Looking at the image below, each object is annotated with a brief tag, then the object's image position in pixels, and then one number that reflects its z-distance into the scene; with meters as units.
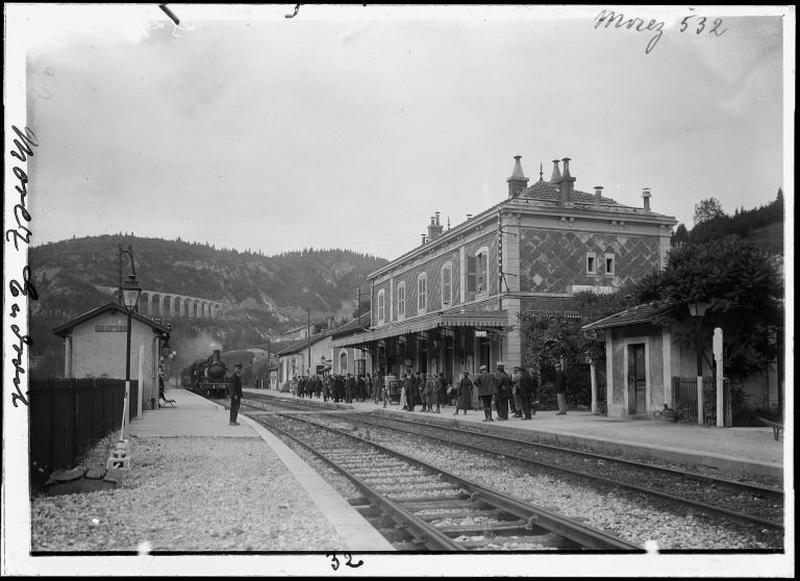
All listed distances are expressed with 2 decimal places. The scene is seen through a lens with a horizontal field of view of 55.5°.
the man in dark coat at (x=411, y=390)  25.44
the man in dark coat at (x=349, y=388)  34.07
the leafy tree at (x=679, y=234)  29.29
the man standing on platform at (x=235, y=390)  17.89
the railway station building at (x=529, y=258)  26.62
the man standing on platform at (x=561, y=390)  21.16
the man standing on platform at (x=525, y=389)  19.94
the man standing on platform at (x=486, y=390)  19.94
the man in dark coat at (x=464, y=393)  22.52
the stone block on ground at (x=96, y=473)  8.03
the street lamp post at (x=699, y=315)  15.22
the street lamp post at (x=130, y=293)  12.02
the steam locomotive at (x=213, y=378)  41.25
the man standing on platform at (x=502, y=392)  19.50
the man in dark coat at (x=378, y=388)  32.84
